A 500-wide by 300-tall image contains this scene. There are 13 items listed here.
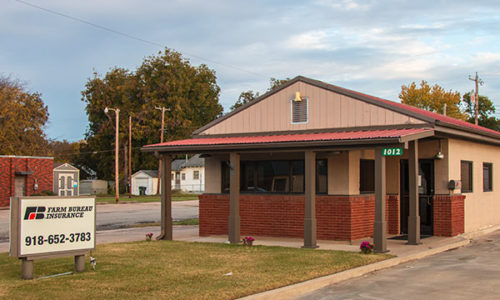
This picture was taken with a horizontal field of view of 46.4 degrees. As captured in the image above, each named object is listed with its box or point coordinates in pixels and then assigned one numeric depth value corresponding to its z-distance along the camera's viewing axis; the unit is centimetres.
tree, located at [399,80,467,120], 6412
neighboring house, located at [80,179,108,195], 7631
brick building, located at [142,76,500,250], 1519
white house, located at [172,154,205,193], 7138
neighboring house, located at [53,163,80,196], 5662
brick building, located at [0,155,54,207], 4428
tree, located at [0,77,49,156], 5484
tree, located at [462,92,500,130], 6395
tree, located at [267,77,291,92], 7646
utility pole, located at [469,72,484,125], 5424
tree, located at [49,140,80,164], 8450
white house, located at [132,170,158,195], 7206
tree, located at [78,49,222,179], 6731
